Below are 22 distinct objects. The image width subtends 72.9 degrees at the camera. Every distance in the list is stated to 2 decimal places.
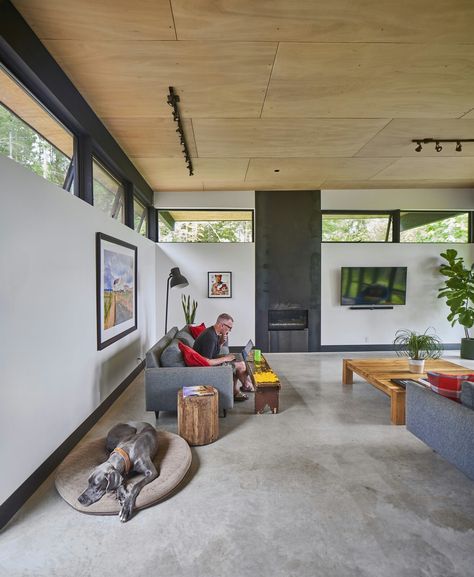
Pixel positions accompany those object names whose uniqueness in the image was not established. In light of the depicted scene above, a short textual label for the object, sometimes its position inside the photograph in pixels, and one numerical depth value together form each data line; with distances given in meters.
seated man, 3.76
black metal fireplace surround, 6.46
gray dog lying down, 2.01
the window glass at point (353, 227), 6.57
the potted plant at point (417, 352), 3.88
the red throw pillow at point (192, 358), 3.39
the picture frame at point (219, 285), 6.46
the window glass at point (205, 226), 6.54
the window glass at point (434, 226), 6.55
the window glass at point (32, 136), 2.11
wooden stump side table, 2.82
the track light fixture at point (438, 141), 4.03
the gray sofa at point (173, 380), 3.23
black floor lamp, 5.34
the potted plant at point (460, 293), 5.86
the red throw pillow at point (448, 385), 2.46
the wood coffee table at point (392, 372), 3.26
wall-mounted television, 6.40
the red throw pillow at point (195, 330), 5.11
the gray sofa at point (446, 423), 2.11
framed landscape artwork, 3.39
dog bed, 2.00
